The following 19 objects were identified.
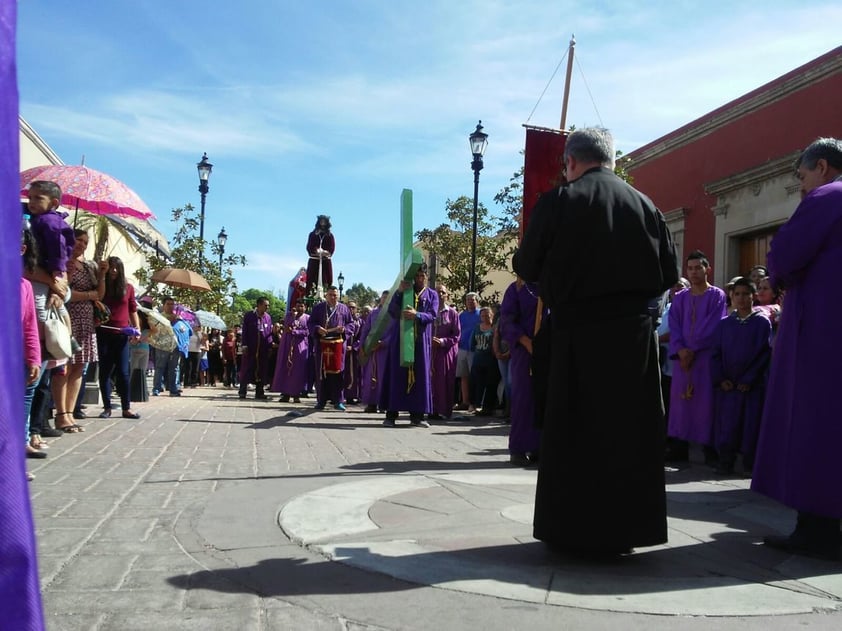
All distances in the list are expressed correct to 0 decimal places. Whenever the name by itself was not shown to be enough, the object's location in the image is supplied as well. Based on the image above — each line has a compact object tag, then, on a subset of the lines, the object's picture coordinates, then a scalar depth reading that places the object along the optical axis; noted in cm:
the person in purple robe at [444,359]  1254
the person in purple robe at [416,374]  1051
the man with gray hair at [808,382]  364
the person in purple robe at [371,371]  1157
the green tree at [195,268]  2355
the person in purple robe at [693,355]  721
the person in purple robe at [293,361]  1531
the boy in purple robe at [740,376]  679
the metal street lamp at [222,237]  3201
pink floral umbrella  973
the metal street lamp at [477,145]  1673
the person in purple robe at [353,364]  1600
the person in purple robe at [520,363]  652
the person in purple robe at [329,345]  1288
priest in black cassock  341
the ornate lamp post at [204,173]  2333
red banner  567
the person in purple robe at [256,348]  1688
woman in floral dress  799
